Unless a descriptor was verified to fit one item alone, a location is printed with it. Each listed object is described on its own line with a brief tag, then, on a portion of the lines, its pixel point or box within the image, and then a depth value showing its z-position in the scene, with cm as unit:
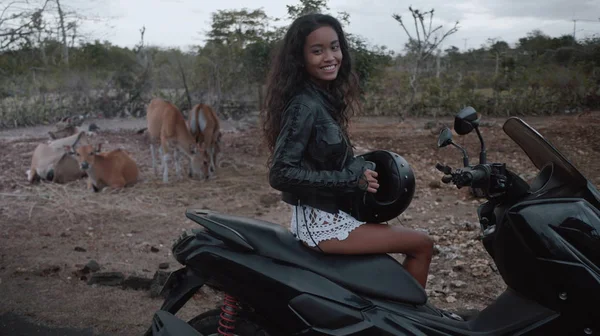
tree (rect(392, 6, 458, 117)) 1484
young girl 265
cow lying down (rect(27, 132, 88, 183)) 1017
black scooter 242
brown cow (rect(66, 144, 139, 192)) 959
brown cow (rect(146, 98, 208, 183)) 1050
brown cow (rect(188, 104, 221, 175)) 1108
